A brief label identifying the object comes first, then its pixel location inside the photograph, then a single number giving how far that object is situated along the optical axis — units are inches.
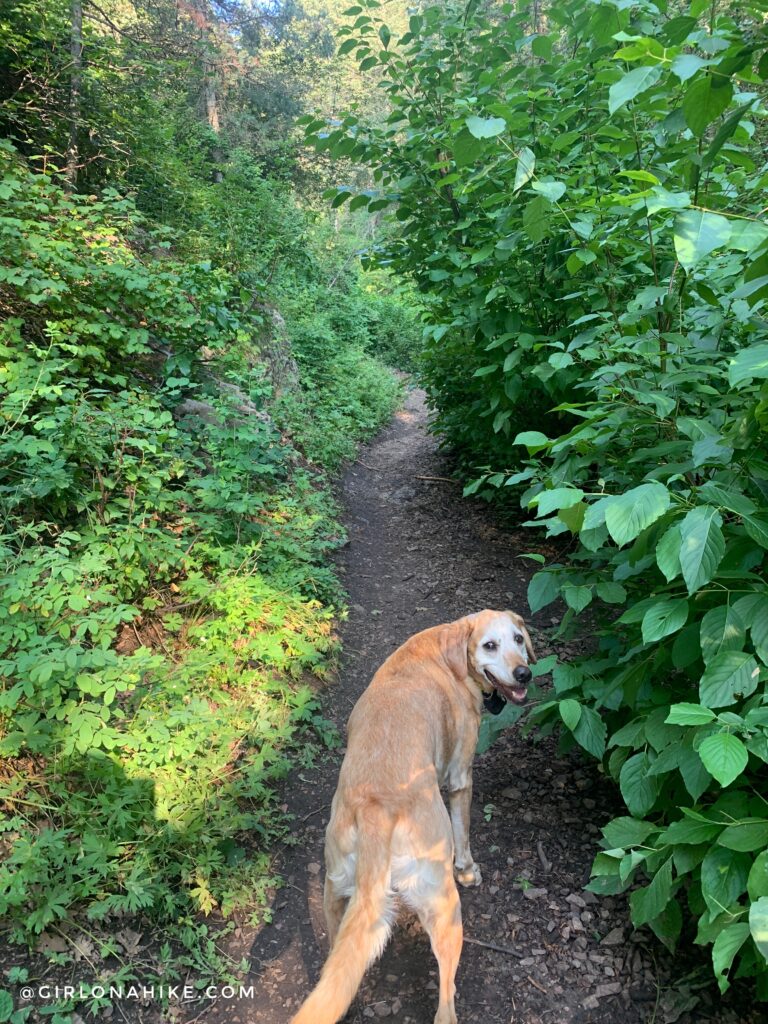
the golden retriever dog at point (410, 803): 81.7
